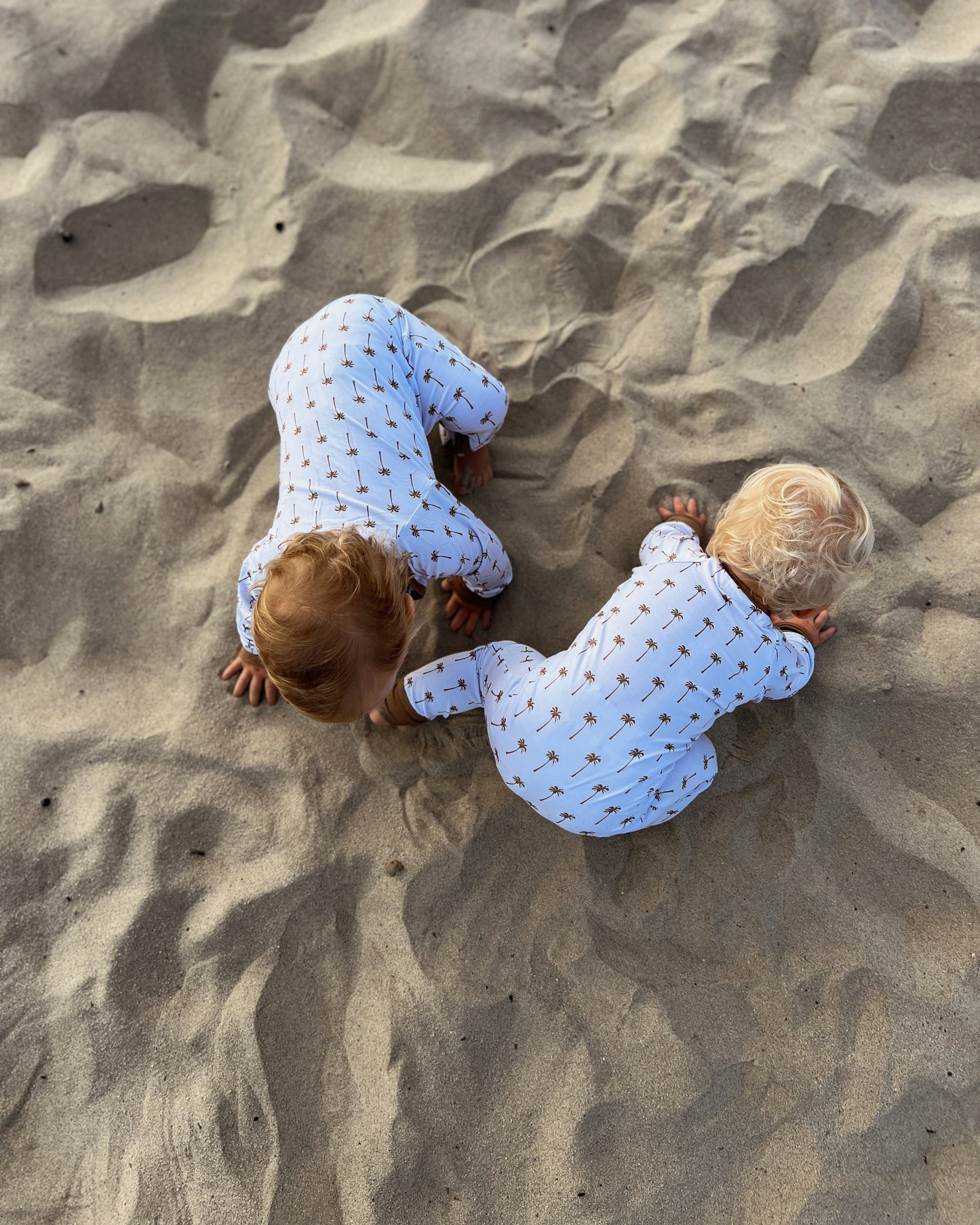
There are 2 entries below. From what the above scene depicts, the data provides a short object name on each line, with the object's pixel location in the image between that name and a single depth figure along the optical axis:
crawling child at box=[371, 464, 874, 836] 1.52
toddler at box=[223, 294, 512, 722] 1.31
